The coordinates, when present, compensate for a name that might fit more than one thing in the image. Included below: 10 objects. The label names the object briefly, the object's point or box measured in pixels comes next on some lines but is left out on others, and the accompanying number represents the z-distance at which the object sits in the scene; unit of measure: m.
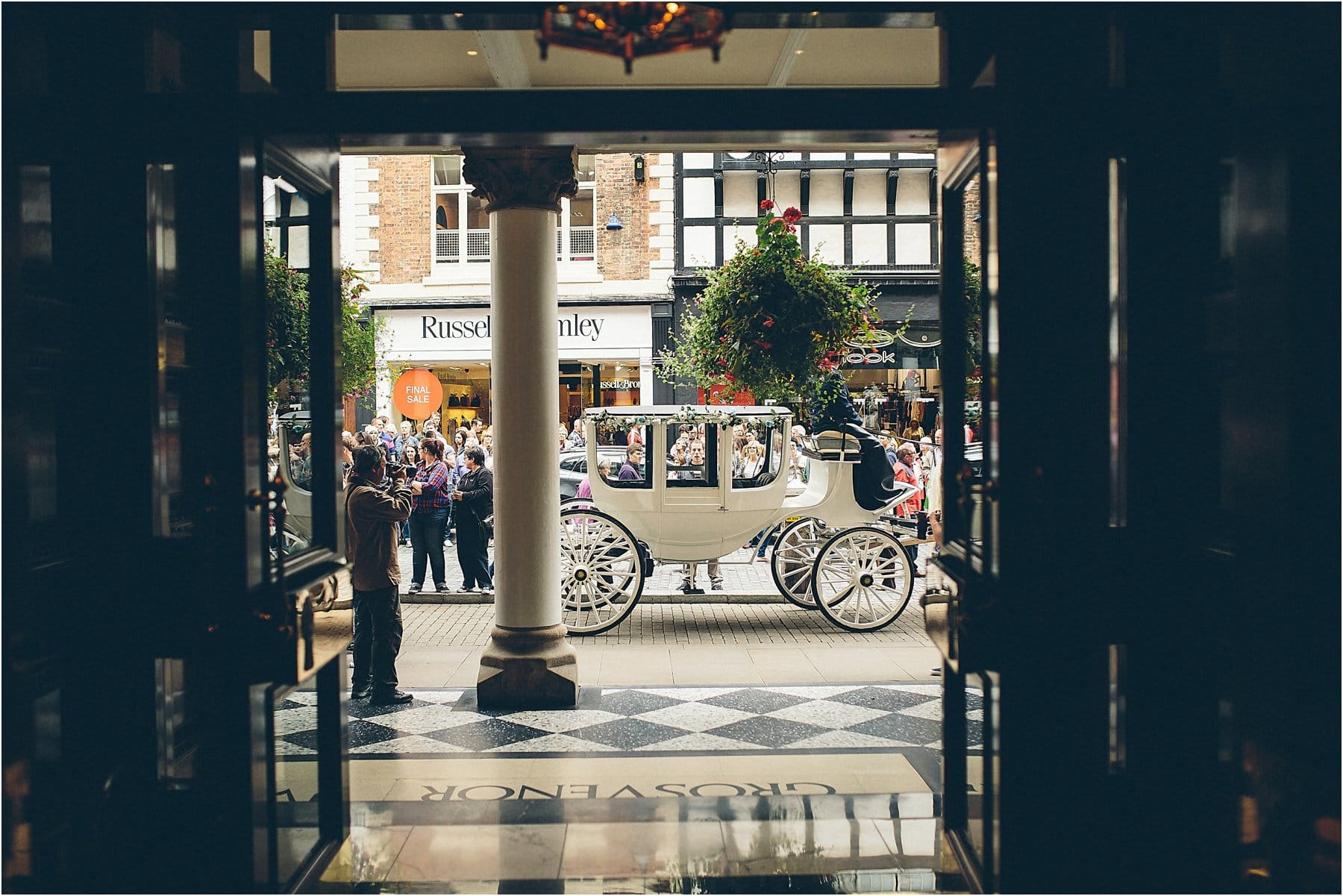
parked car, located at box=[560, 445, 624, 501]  12.80
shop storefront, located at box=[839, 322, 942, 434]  19.03
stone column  5.65
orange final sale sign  13.93
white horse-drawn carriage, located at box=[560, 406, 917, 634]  8.17
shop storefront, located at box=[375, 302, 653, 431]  19.33
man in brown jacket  5.94
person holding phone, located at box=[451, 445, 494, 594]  9.61
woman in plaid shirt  9.70
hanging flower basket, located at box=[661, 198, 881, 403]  6.93
